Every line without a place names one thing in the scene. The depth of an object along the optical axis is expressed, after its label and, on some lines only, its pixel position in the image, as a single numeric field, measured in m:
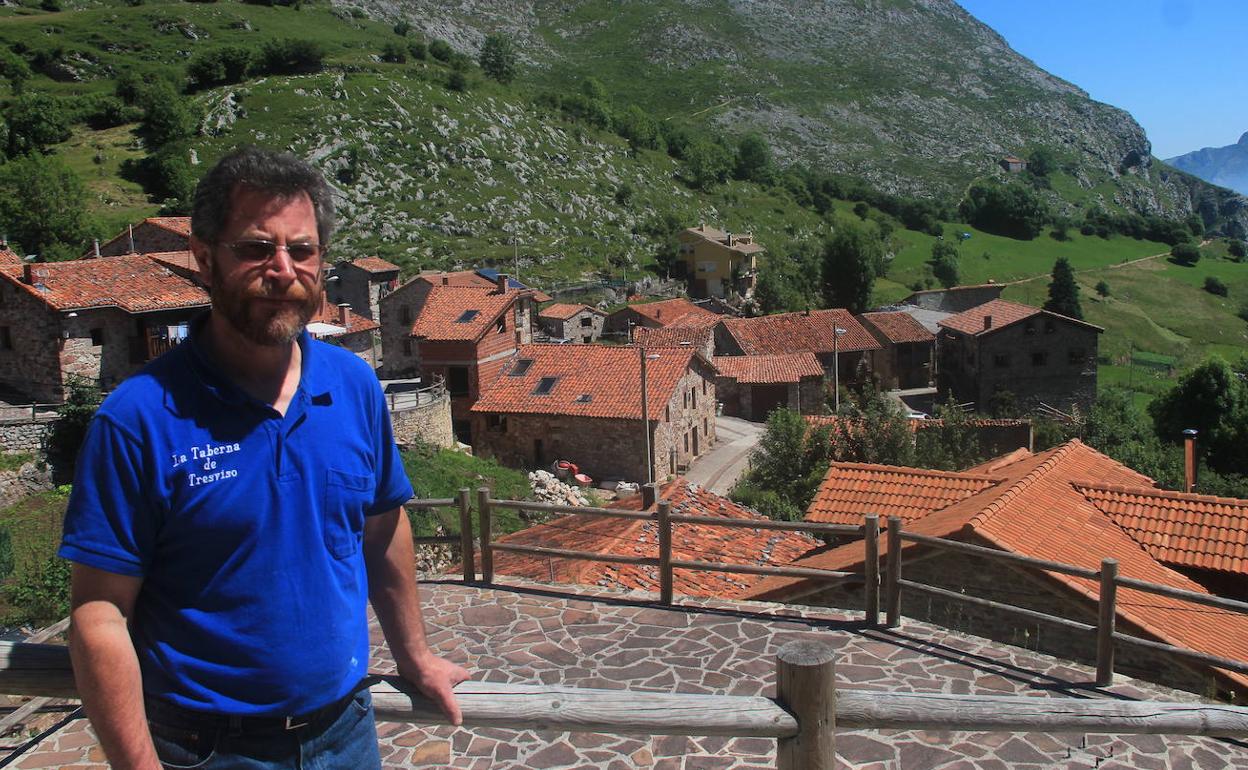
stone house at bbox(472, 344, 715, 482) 30.33
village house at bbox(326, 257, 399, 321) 50.59
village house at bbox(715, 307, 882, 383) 49.47
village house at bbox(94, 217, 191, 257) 40.25
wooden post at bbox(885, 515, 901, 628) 7.81
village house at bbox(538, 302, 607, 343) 51.81
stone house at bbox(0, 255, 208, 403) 28.27
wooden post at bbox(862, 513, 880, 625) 7.86
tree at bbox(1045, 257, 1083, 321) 71.12
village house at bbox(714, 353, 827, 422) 42.19
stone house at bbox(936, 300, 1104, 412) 49.66
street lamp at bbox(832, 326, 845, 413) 42.48
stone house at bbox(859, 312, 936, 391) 54.12
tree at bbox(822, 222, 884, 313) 67.62
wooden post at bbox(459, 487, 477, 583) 8.97
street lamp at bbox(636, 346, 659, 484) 28.53
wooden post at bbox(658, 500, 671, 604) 8.30
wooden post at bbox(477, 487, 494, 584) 9.03
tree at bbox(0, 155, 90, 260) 47.06
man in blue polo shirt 2.31
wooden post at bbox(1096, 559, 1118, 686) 6.75
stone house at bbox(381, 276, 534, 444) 34.59
